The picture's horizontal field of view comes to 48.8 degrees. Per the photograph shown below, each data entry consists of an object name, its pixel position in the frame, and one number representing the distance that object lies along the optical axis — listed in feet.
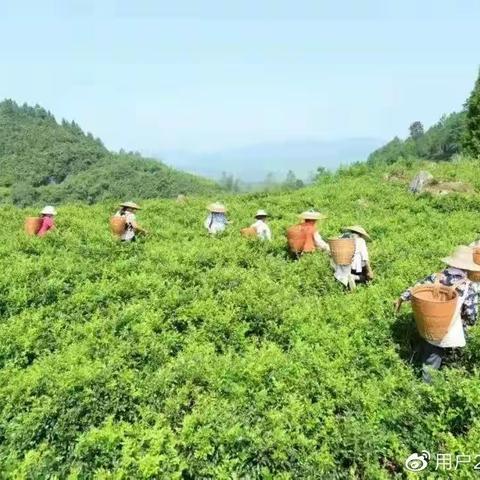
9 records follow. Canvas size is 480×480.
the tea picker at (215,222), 44.80
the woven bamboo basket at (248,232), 40.80
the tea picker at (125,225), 41.01
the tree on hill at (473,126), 123.95
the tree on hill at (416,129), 535.97
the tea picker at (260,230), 41.22
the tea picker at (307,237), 35.91
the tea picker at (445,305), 20.44
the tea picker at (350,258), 30.22
